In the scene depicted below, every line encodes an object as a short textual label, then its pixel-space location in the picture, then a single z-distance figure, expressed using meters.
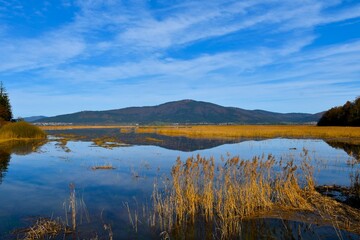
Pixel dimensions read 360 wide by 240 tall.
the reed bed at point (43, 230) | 9.91
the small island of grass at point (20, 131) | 49.00
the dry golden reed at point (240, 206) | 11.20
